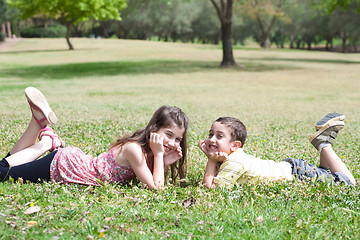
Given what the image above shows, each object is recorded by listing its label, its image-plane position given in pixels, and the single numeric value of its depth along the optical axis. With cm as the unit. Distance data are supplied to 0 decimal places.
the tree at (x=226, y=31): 3074
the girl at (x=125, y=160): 480
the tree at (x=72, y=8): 4291
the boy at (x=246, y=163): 487
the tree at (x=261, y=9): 6062
